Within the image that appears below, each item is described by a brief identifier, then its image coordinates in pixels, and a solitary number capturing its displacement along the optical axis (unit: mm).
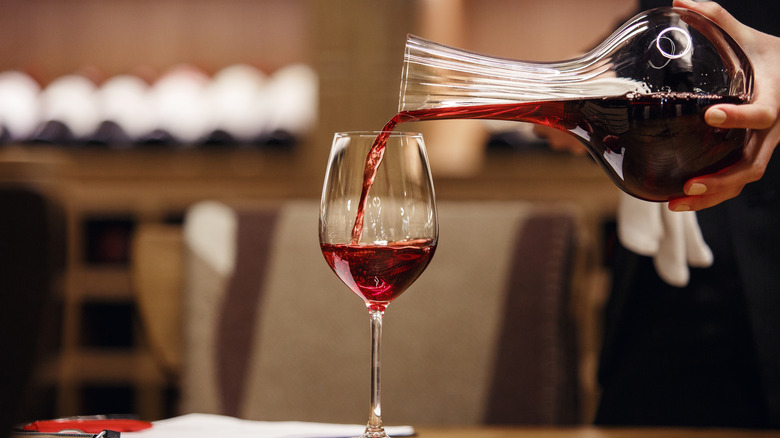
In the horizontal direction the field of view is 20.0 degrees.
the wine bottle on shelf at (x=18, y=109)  4346
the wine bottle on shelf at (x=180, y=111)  4249
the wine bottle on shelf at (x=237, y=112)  4214
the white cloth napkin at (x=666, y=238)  1871
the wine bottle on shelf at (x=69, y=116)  4318
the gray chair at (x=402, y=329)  1999
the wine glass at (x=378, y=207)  1620
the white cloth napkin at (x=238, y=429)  1619
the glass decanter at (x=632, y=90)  1581
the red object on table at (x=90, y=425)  1609
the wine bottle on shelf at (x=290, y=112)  4186
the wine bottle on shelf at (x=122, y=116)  4290
